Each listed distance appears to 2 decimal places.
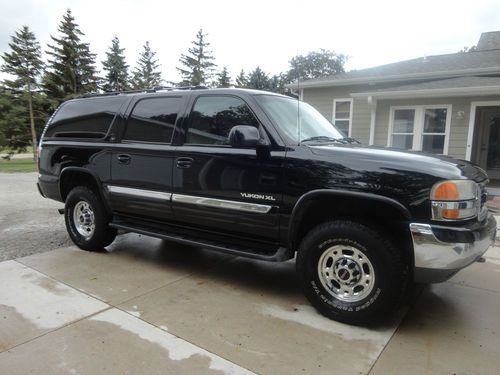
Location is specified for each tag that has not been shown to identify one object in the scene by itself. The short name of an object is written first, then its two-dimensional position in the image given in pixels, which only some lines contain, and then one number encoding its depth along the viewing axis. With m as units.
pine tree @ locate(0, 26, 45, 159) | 28.66
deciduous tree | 52.91
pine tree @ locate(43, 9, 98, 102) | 29.72
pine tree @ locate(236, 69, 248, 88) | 51.42
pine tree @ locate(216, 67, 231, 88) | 47.38
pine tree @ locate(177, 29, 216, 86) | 45.19
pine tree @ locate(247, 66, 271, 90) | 30.02
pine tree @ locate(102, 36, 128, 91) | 42.94
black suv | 2.98
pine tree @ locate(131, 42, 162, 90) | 49.56
